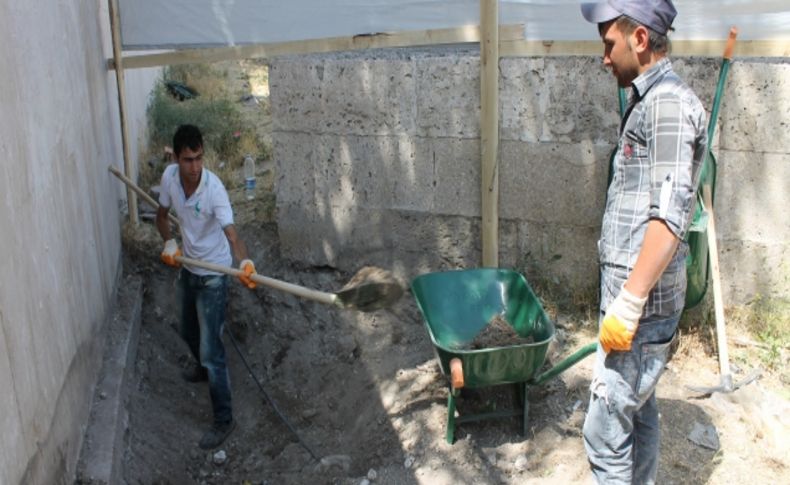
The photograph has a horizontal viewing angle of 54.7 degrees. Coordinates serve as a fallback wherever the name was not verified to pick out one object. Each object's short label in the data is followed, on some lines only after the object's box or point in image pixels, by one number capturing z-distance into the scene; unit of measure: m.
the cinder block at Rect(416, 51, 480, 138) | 4.93
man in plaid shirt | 2.62
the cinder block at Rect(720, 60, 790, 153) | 4.31
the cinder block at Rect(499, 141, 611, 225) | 4.81
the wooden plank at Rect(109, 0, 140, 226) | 5.80
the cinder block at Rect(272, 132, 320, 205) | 5.51
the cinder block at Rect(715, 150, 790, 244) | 4.41
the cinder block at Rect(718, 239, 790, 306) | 4.52
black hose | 4.67
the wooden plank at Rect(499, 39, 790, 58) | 4.32
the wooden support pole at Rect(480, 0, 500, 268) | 4.78
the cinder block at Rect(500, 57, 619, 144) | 4.68
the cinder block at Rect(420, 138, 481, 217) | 5.06
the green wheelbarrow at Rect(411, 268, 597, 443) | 4.04
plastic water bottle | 6.79
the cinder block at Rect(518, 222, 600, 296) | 4.93
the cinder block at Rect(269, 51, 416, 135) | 5.14
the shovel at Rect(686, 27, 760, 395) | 4.16
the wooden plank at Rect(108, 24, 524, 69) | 4.90
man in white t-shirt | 4.46
